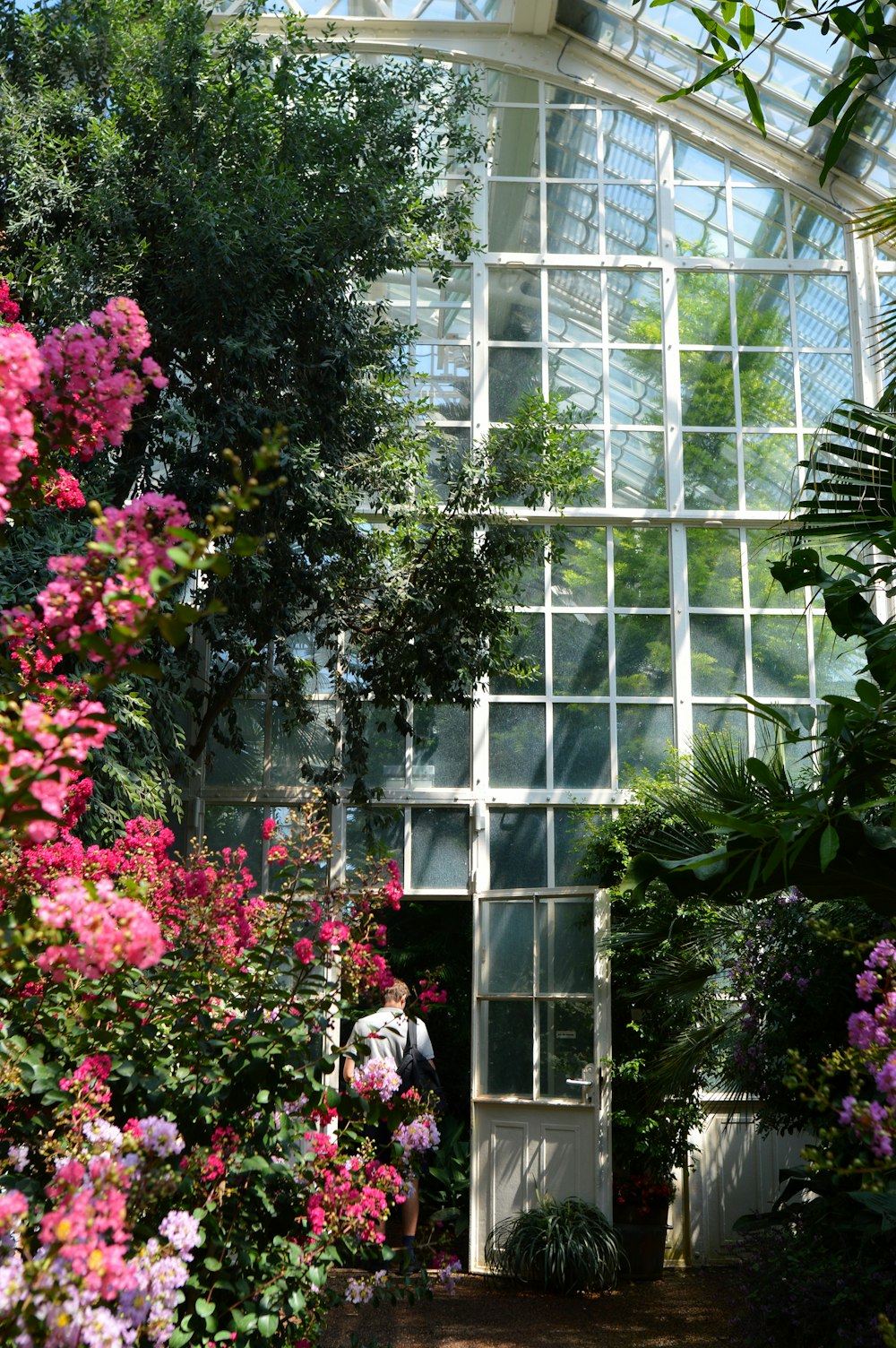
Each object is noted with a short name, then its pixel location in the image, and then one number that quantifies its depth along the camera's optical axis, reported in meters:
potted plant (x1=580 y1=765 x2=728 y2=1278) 6.35
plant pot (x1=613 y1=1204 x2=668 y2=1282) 6.80
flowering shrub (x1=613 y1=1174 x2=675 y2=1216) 6.86
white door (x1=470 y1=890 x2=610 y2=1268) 6.65
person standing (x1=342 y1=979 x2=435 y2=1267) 5.86
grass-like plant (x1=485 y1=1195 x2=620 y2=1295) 6.18
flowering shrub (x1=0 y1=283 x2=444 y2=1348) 1.22
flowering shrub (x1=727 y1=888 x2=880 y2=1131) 4.91
